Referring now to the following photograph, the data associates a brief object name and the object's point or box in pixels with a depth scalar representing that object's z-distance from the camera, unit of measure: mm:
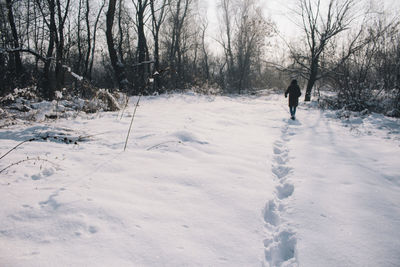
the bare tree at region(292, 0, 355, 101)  13234
